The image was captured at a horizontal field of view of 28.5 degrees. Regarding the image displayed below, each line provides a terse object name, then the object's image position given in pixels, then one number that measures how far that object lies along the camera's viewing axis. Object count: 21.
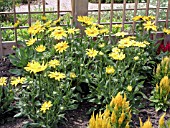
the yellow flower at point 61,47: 3.01
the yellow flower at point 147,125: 2.14
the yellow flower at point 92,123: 2.33
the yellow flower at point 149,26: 3.48
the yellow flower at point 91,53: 3.11
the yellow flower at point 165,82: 3.11
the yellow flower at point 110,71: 2.88
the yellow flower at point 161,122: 2.22
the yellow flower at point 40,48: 3.16
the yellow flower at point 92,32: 3.34
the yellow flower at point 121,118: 2.40
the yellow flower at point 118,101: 2.51
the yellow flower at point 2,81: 2.89
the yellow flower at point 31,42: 3.27
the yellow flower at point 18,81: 2.74
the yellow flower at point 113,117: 2.41
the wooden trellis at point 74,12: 4.11
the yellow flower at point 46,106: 2.60
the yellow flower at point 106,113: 2.40
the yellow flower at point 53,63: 2.86
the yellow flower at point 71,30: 3.30
